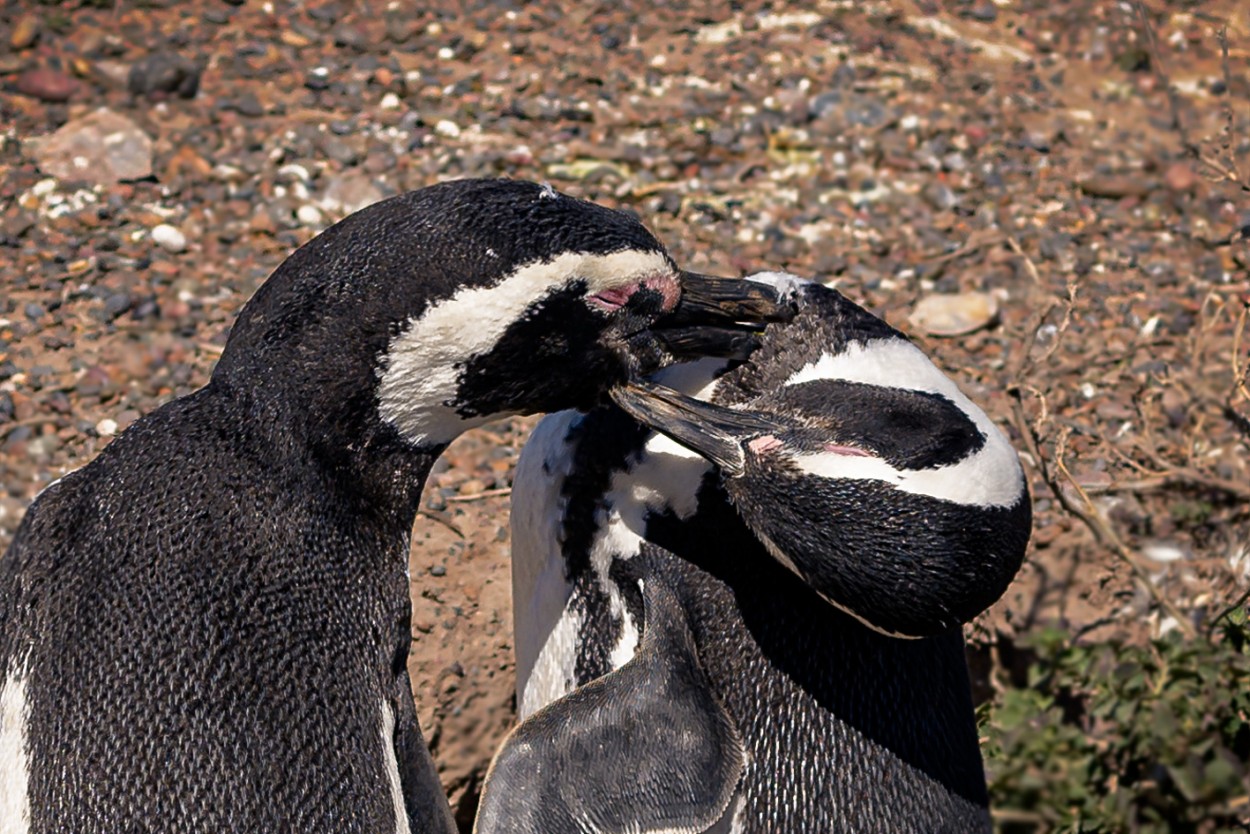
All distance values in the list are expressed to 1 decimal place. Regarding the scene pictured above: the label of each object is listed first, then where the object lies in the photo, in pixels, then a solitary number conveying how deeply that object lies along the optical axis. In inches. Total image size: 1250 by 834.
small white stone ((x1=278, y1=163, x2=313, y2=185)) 320.5
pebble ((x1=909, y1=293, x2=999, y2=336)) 309.6
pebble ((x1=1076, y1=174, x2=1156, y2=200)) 344.2
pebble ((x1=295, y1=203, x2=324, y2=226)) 313.9
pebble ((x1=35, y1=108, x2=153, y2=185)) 314.0
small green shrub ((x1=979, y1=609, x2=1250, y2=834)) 232.7
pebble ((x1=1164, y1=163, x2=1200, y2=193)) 346.0
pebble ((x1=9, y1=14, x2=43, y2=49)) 335.9
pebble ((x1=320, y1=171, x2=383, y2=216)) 316.5
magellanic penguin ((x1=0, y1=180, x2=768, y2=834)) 144.3
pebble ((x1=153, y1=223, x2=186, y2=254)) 304.7
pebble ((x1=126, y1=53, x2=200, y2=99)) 332.8
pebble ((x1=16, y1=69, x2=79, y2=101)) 327.3
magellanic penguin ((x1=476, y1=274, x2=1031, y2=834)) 157.3
